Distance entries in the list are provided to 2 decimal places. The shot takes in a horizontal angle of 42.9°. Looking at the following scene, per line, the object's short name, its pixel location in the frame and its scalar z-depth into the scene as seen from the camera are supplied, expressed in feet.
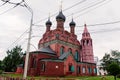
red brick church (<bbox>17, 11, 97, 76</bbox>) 106.11
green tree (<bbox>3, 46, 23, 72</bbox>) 160.15
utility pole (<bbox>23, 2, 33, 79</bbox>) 50.58
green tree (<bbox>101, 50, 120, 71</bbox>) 179.68
